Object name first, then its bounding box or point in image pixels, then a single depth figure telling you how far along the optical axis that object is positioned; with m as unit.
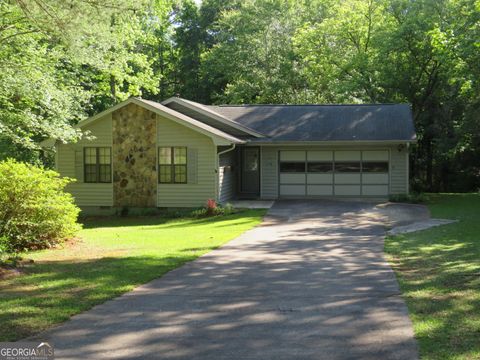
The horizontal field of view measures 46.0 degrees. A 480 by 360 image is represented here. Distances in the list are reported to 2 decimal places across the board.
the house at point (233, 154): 21.20
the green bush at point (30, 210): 12.39
